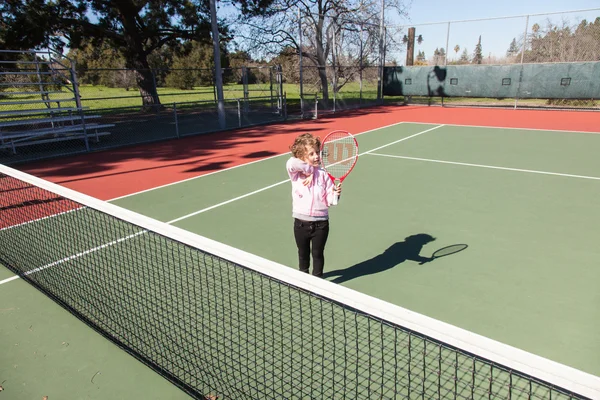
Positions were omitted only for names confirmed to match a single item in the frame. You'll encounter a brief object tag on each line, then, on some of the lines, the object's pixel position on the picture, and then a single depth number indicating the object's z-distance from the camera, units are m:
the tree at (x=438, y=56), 27.33
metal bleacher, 13.05
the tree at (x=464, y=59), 28.02
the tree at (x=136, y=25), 20.38
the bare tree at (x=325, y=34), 24.91
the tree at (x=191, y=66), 25.30
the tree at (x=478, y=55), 25.06
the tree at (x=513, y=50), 23.67
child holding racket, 4.09
